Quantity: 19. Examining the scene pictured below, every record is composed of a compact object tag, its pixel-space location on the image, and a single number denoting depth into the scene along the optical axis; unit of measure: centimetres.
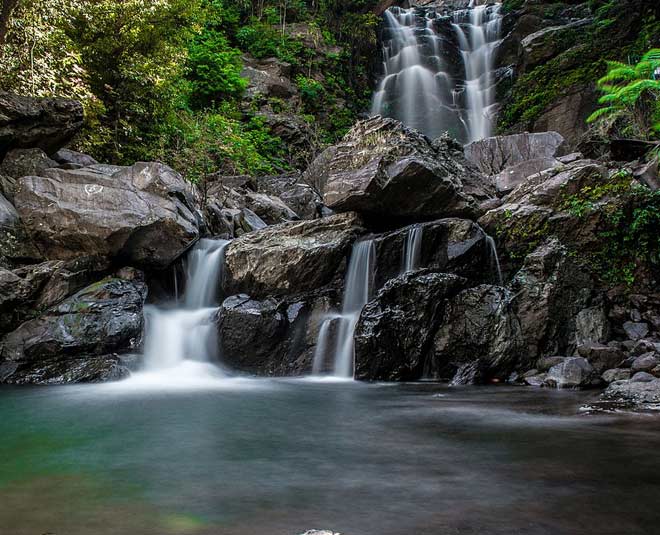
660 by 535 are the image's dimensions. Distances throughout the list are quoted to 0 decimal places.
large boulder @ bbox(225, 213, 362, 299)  1063
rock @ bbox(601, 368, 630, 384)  748
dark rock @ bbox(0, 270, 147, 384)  850
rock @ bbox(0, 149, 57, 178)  1083
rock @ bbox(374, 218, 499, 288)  1017
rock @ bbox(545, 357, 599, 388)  768
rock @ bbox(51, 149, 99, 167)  1189
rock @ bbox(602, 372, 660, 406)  592
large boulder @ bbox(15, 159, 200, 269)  977
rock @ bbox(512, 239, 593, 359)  898
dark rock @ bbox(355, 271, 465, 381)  895
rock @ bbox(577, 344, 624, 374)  810
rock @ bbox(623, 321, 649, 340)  882
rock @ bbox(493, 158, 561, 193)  1358
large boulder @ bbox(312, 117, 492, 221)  1090
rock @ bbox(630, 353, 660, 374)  723
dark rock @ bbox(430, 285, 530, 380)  880
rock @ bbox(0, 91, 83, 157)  1044
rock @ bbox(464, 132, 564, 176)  1573
